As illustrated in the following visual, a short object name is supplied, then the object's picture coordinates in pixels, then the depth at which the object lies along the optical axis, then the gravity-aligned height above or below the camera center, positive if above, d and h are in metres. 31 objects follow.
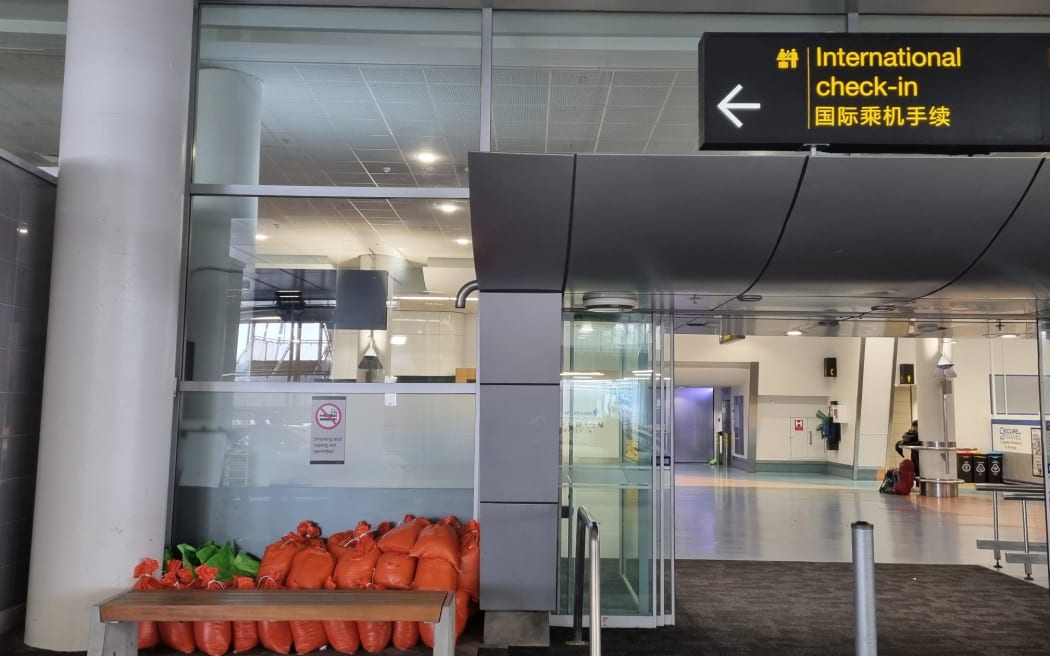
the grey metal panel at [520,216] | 4.38 +1.11
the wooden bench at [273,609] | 4.11 -1.07
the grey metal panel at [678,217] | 4.42 +1.13
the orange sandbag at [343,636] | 5.00 -1.46
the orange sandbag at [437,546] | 5.36 -0.95
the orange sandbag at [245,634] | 5.02 -1.46
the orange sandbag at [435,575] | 5.26 -1.12
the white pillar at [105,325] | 5.15 +0.50
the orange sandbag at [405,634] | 5.11 -1.46
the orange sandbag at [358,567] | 5.32 -1.09
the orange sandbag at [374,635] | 5.03 -1.45
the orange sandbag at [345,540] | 5.60 -0.98
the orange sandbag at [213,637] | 4.98 -1.47
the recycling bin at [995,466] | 17.84 -1.12
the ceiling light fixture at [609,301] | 5.71 +0.78
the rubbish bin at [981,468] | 17.91 -1.18
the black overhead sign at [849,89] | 3.76 +1.54
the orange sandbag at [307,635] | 4.99 -1.45
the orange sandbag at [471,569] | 5.41 -1.10
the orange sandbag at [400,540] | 5.43 -0.92
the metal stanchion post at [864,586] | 3.33 -0.72
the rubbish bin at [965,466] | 18.02 -1.14
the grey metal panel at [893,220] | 4.41 +1.14
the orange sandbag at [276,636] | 5.00 -1.47
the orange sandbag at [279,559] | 5.43 -1.07
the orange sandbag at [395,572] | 5.24 -1.10
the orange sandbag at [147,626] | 4.99 -1.41
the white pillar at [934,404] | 18.55 +0.26
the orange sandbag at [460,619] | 5.09 -1.40
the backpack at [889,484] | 16.64 -1.47
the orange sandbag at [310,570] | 5.32 -1.11
